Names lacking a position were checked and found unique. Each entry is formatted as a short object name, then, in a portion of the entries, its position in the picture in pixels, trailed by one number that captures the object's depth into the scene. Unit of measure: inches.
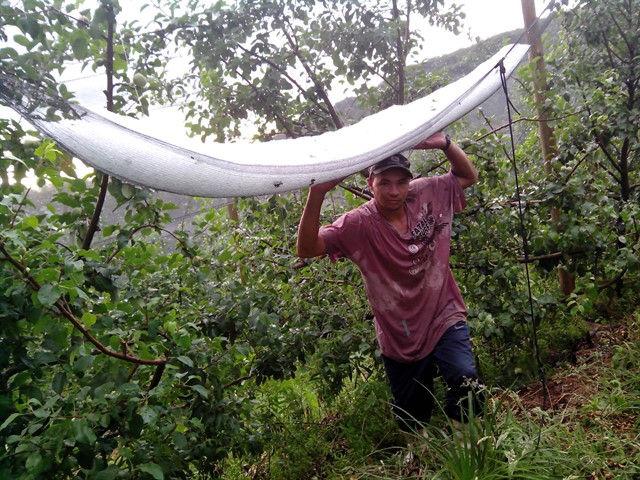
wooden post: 126.7
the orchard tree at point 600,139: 111.0
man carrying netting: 89.0
